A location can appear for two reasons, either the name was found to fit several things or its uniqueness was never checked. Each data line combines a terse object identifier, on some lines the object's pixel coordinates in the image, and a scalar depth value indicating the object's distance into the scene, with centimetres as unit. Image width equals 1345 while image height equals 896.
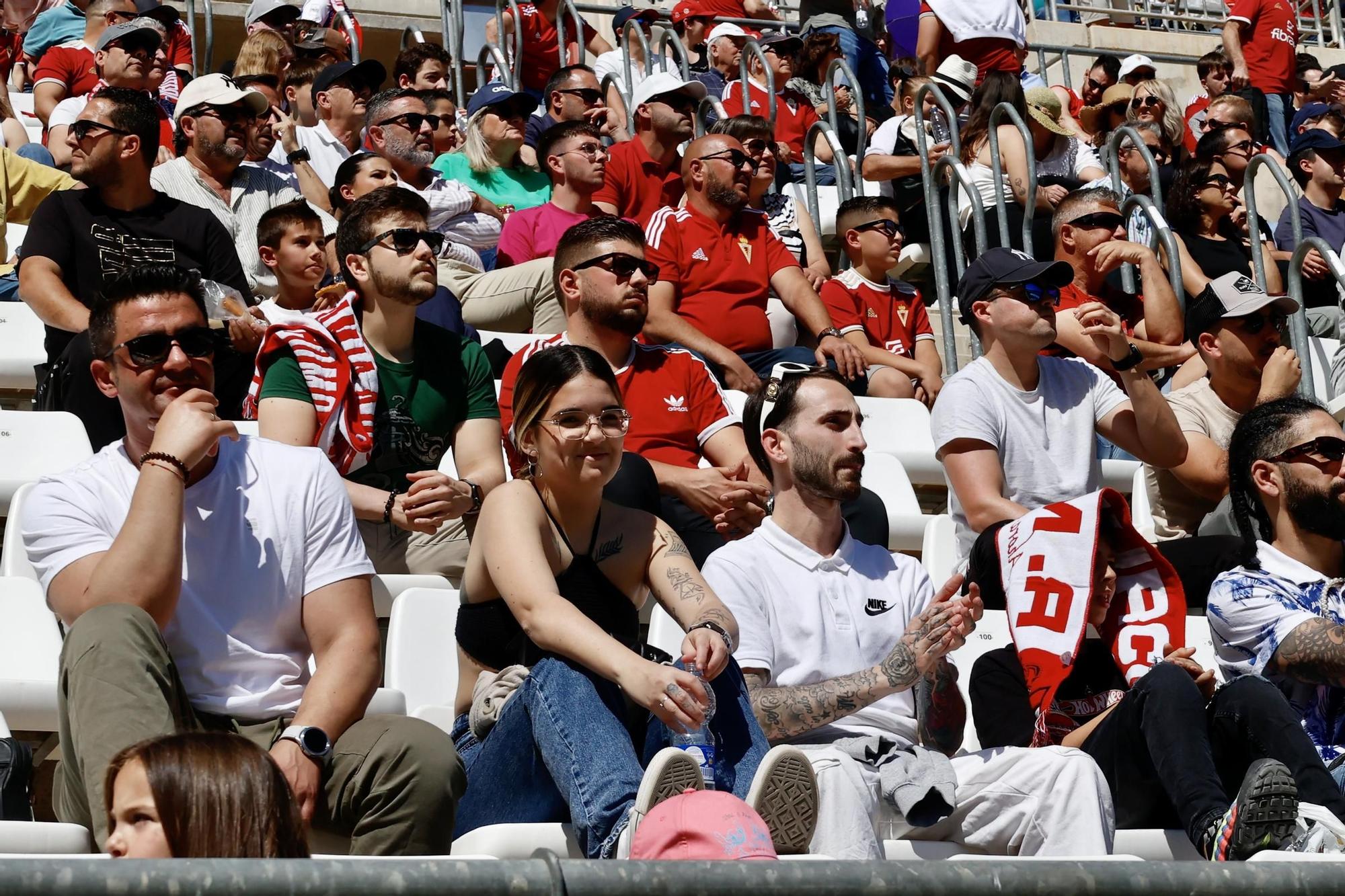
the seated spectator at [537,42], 1877
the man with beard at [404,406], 816
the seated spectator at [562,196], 1279
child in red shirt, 1252
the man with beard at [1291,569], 720
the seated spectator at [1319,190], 1496
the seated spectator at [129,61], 1413
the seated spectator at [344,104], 1481
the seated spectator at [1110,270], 1147
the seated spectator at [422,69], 1628
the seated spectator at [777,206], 1296
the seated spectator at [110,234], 976
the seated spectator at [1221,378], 966
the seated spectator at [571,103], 1550
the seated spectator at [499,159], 1447
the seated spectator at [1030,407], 915
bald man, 1152
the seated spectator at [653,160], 1387
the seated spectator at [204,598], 543
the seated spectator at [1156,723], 610
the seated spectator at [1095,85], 1992
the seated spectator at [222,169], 1189
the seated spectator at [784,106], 1631
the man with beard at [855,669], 630
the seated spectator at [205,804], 409
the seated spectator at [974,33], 1853
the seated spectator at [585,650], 559
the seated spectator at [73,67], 1549
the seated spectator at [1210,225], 1353
